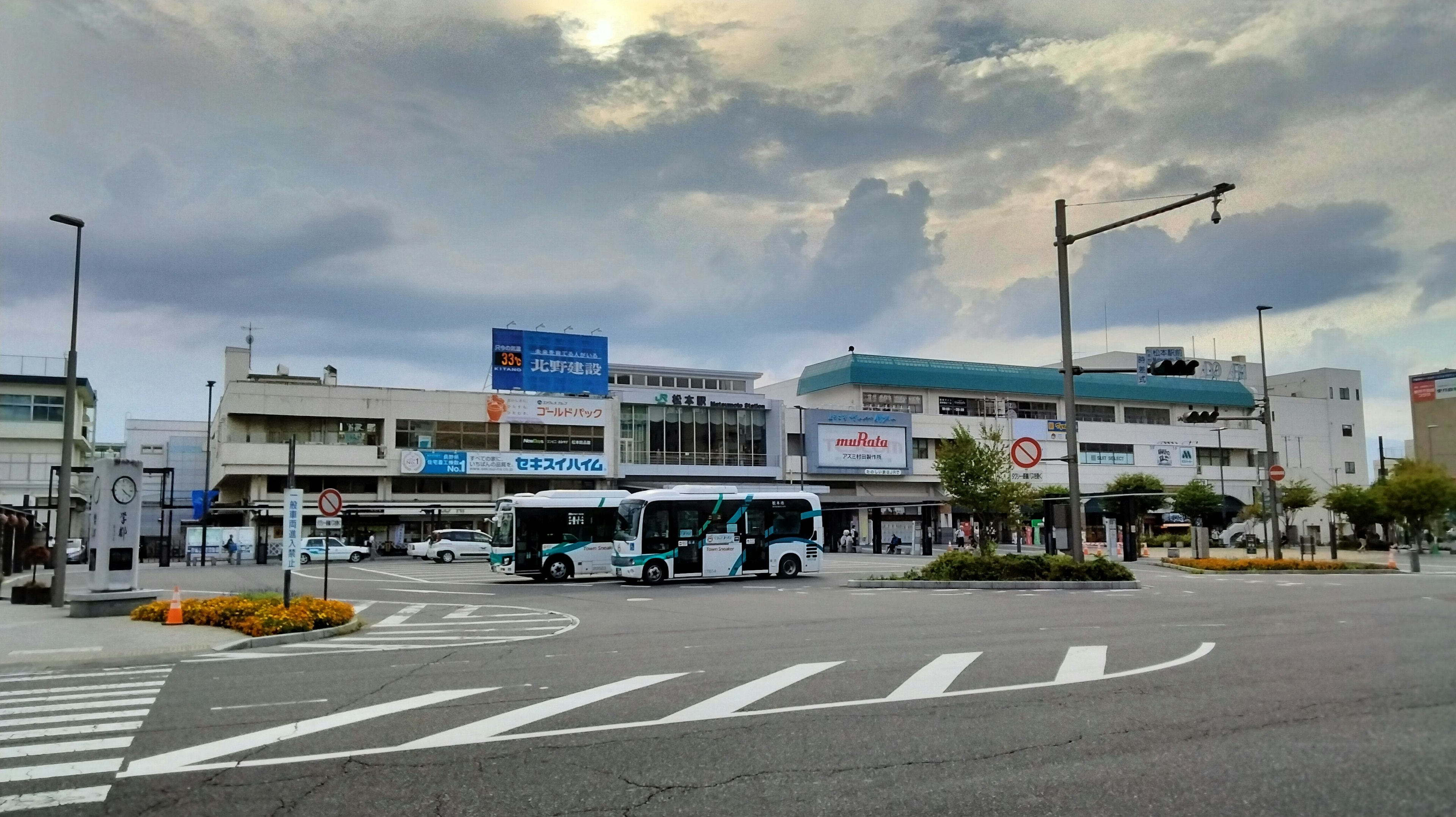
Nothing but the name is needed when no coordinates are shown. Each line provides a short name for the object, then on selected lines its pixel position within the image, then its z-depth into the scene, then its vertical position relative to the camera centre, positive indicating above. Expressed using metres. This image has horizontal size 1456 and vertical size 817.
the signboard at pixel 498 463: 62.66 +3.60
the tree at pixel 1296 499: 66.38 +0.76
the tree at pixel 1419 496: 48.91 +0.65
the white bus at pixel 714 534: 31.50 -0.50
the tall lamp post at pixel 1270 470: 35.34 +1.47
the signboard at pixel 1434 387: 87.19 +10.32
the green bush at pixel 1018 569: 25.73 -1.39
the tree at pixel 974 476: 33.62 +1.26
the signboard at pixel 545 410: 65.50 +7.06
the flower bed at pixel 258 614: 16.77 -1.56
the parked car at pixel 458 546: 52.53 -1.24
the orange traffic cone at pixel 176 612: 18.42 -1.55
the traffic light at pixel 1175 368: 21.94 +3.08
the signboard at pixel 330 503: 23.69 +0.46
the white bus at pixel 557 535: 33.72 -0.48
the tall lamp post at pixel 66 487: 22.00 +0.85
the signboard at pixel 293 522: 19.78 +0.03
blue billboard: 65.94 +10.19
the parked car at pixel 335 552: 52.69 -1.48
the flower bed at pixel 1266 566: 32.78 -1.75
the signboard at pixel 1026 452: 23.61 +1.43
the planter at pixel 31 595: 23.42 -1.55
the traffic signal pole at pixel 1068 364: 23.53 +3.41
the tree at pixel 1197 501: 70.94 +0.77
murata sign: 73.62 +5.37
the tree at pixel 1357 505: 54.50 +0.26
